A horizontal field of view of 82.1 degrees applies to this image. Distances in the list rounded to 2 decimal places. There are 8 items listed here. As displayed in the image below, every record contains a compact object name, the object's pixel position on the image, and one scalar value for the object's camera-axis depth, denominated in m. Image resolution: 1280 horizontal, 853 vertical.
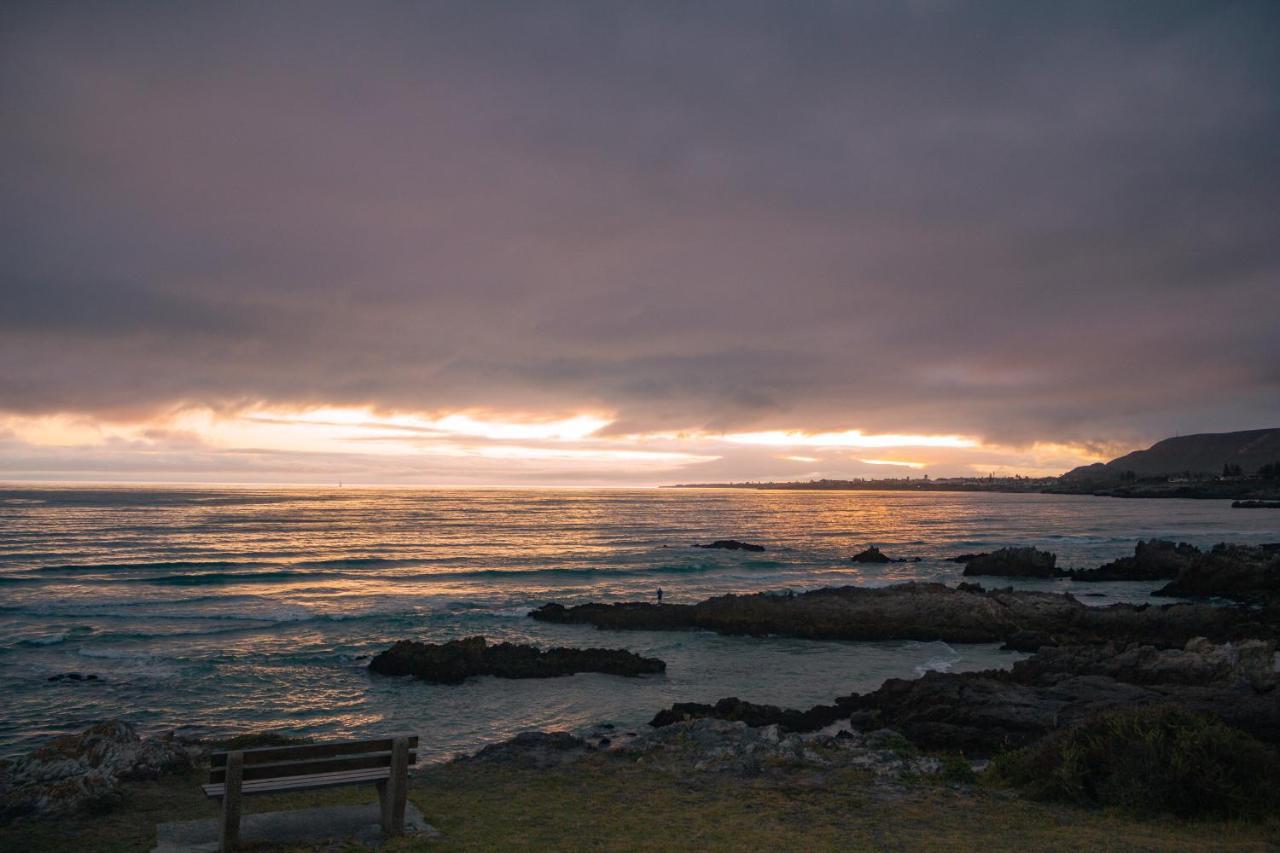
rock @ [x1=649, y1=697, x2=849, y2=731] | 15.94
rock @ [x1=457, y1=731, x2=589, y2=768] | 13.04
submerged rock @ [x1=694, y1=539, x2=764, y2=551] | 67.50
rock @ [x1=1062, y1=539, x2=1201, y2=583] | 45.69
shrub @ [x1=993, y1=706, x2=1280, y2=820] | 8.63
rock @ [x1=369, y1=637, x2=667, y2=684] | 21.45
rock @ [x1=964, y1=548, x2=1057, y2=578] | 47.84
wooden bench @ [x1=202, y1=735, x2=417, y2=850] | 7.84
